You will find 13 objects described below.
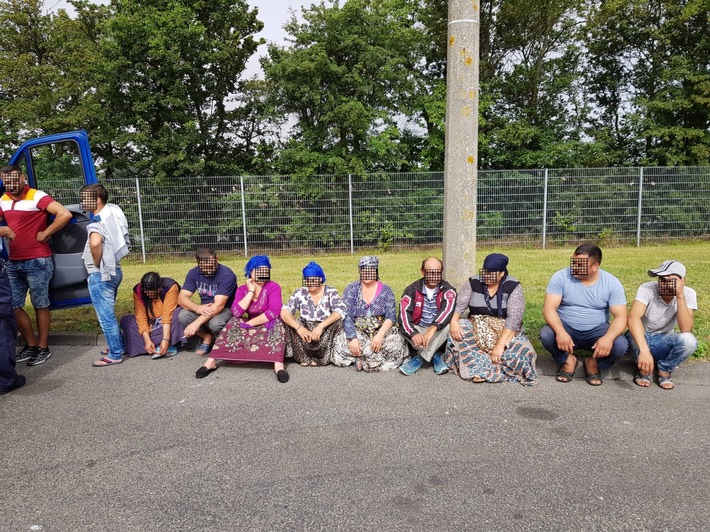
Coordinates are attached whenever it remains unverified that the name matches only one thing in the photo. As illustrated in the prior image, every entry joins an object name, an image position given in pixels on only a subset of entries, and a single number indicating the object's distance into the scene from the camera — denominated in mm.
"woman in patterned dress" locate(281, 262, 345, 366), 4980
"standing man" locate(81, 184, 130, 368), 4969
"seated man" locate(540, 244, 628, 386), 4348
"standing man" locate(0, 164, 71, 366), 5113
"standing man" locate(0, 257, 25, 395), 4418
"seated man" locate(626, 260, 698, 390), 4195
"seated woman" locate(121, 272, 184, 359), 5402
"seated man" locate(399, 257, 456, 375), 4777
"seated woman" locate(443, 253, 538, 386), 4504
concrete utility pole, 5000
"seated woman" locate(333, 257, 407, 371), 4895
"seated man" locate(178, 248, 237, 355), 5273
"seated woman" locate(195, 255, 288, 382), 4934
